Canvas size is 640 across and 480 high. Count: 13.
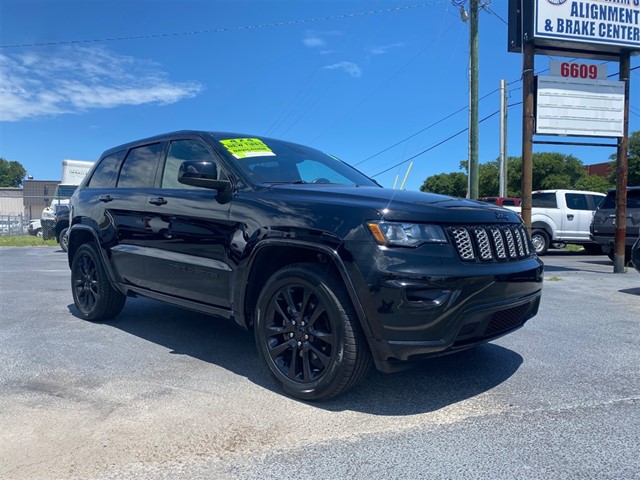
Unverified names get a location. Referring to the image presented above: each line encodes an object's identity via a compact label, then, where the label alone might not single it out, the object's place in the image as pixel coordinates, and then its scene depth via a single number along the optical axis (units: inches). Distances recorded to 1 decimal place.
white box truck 794.8
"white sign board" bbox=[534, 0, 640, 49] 395.9
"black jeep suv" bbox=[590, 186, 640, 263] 456.4
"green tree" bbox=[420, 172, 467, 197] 2039.9
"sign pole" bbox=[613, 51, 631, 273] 410.0
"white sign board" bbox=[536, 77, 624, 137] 405.4
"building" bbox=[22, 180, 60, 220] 1720.0
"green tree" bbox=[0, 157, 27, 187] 3511.3
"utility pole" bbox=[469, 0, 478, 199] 673.6
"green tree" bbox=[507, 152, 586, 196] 1595.7
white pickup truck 611.6
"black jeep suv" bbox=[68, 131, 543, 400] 122.6
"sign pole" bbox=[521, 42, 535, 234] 401.7
